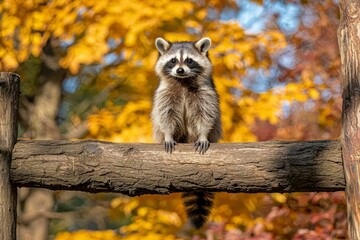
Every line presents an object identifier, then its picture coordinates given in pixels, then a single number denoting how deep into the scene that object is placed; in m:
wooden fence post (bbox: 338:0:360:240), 5.79
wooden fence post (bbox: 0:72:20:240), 6.71
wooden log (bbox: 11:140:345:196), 6.06
